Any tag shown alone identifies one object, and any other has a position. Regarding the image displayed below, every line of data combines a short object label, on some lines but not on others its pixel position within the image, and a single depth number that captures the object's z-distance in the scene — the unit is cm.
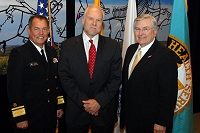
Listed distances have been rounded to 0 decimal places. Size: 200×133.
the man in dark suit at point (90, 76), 196
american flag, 260
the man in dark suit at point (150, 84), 178
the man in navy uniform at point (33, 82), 185
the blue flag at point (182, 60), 262
